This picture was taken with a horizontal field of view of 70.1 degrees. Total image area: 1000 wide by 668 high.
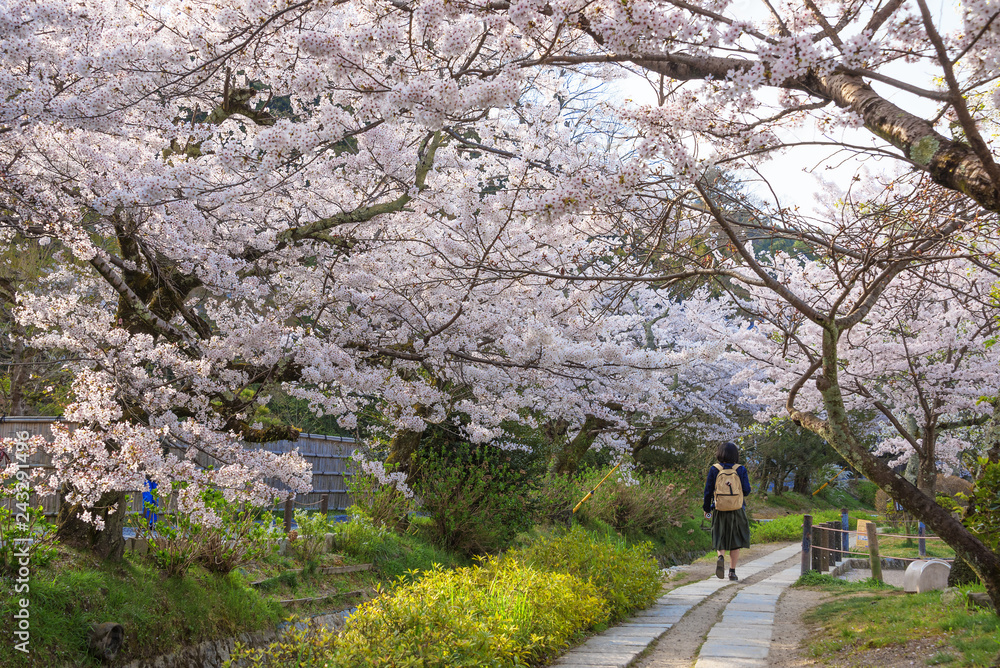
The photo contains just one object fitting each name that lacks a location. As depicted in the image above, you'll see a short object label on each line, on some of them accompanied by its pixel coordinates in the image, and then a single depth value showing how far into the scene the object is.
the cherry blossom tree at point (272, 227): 4.63
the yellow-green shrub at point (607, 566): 7.14
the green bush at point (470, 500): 9.34
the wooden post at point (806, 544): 10.01
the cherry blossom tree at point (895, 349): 4.57
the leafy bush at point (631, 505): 13.38
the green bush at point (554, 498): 10.25
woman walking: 8.59
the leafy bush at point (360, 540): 8.17
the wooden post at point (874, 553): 9.02
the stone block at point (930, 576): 7.47
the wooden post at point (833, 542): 11.66
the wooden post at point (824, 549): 10.49
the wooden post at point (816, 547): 10.48
